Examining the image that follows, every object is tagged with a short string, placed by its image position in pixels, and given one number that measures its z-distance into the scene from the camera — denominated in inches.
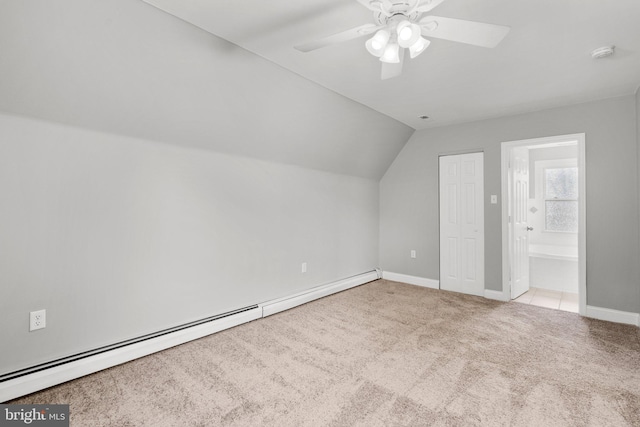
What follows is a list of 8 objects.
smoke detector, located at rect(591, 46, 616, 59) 92.2
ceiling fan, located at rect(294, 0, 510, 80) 58.6
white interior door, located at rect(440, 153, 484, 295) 167.8
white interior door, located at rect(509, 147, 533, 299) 161.3
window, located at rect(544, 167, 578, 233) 215.8
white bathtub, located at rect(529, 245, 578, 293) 183.9
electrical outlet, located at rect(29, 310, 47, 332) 79.7
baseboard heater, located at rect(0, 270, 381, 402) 76.1
